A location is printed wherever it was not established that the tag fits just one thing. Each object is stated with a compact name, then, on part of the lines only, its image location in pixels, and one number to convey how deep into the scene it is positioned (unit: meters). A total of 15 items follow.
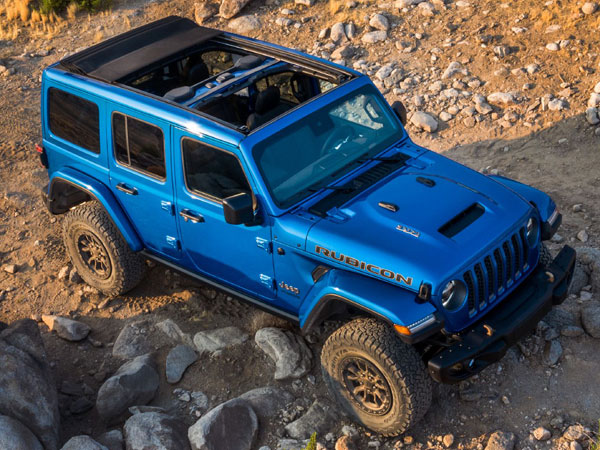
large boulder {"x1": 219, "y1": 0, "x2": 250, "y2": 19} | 11.97
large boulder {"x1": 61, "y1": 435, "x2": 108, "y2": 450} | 5.37
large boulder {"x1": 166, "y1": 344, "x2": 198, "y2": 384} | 6.37
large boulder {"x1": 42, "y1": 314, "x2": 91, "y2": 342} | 6.95
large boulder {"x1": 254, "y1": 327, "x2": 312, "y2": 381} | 6.20
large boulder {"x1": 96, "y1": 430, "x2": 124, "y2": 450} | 5.61
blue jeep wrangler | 5.23
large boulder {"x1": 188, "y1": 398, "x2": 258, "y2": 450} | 5.55
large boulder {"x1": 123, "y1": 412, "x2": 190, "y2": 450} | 5.52
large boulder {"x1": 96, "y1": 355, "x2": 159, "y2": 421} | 5.99
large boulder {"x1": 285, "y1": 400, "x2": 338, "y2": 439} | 5.73
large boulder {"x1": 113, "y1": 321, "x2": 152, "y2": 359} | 6.71
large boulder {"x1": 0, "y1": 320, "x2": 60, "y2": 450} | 5.60
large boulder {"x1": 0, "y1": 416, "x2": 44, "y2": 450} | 5.23
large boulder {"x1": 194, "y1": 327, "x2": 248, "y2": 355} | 6.57
